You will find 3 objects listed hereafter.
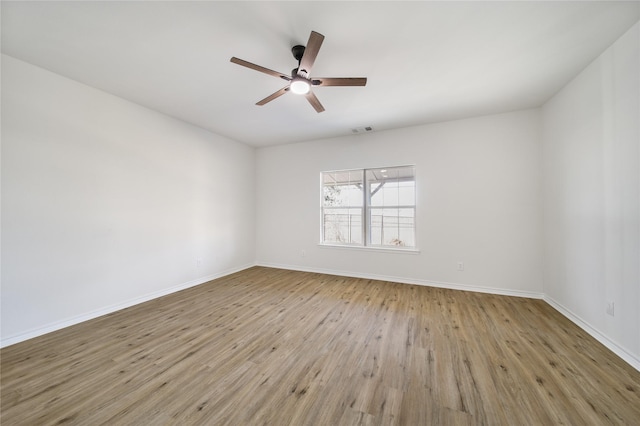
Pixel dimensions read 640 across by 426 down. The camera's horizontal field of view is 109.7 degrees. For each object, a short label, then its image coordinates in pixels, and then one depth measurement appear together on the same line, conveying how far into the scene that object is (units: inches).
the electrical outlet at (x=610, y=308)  81.4
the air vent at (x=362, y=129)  160.4
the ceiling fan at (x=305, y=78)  71.3
